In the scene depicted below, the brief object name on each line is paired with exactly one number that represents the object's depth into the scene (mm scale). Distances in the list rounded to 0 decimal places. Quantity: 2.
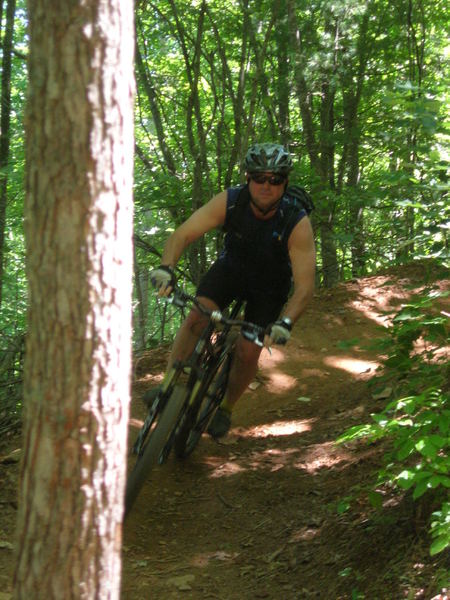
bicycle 4594
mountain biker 4969
